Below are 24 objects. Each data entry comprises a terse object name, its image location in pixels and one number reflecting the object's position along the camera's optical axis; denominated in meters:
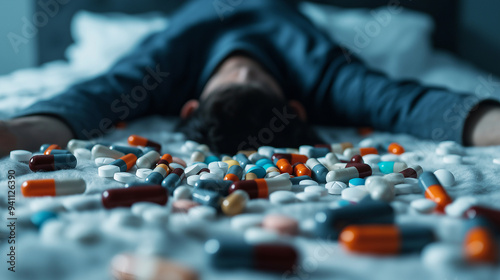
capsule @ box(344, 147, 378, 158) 0.32
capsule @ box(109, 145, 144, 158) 0.31
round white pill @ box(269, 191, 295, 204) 0.25
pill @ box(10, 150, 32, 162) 0.28
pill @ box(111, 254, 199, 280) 0.19
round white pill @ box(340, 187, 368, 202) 0.25
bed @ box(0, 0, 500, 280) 0.20
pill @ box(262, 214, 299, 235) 0.22
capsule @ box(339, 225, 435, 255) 0.21
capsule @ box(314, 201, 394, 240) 0.21
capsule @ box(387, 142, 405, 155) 0.33
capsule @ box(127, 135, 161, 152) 0.33
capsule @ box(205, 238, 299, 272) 0.20
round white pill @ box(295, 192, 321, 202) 0.25
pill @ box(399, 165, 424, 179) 0.28
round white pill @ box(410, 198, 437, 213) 0.23
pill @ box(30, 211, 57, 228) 0.22
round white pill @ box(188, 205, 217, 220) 0.23
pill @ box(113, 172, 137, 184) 0.27
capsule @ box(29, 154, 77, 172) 0.27
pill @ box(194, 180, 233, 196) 0.25
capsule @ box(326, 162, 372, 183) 0.27
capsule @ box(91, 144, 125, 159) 0.30
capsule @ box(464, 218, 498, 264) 0.20
